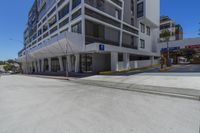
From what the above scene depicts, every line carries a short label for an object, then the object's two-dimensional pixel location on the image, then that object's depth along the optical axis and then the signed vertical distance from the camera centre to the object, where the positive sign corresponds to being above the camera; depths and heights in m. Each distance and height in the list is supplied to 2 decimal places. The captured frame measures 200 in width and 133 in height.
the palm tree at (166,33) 37.83 +8.50
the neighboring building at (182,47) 38.69 +4.86
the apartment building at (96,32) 24.73 +8.27
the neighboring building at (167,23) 73.11 +22.46
